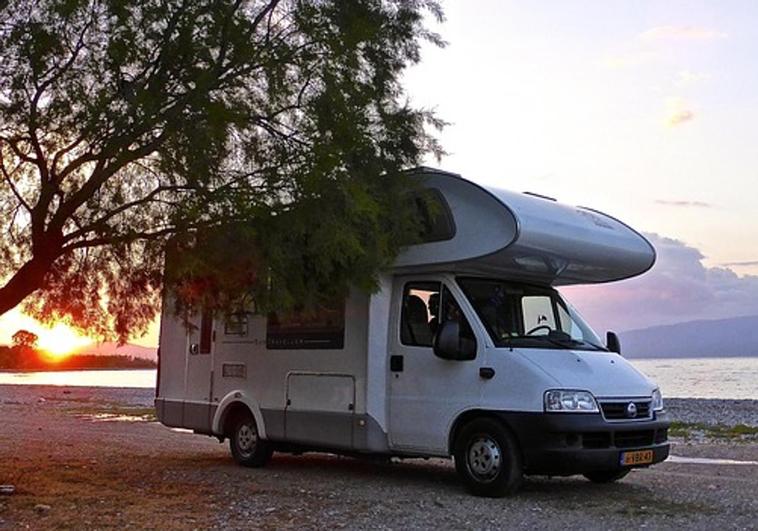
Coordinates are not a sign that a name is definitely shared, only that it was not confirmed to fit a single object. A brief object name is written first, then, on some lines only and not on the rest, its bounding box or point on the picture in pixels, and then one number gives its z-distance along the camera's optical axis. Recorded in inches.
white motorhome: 369.7
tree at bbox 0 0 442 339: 316.8
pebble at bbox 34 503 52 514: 344.2
